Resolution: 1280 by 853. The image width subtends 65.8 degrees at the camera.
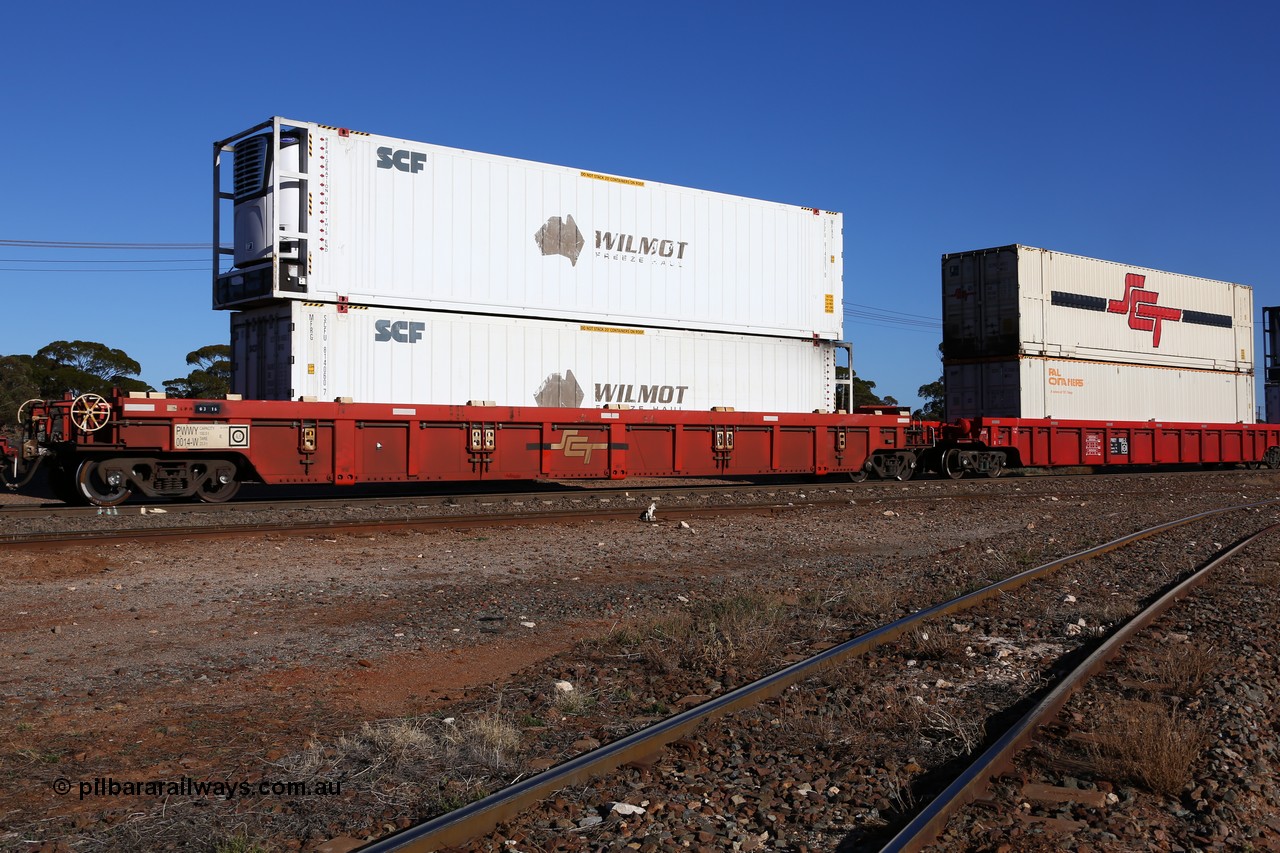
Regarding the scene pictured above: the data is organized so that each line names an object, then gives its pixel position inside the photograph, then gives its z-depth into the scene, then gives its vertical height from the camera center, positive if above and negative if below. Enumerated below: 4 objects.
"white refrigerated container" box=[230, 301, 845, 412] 14.75 +1.41
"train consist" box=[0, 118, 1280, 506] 14.24 +1.75
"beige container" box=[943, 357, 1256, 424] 24.17 +1.38
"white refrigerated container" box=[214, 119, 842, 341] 14.56 +3.44
